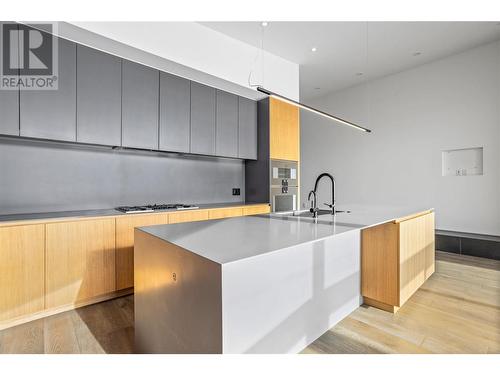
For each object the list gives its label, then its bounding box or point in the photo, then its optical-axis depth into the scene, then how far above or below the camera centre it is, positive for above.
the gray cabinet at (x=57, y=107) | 2.18 +0.72
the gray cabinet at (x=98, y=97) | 2.44 +0.90
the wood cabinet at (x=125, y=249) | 2.45 -0.61
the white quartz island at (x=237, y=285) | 1.06 -0.50
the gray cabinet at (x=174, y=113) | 3.02 +0.92
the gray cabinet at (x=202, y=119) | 3.32 +0.91
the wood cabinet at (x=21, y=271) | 1.91 -0.65
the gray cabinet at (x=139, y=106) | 2.72 +0.90
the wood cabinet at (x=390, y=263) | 2.11 -0.66
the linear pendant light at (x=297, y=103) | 2.15 +0.82
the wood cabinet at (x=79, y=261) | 2.12 -0.65
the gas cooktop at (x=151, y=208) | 2.64 -0.24
